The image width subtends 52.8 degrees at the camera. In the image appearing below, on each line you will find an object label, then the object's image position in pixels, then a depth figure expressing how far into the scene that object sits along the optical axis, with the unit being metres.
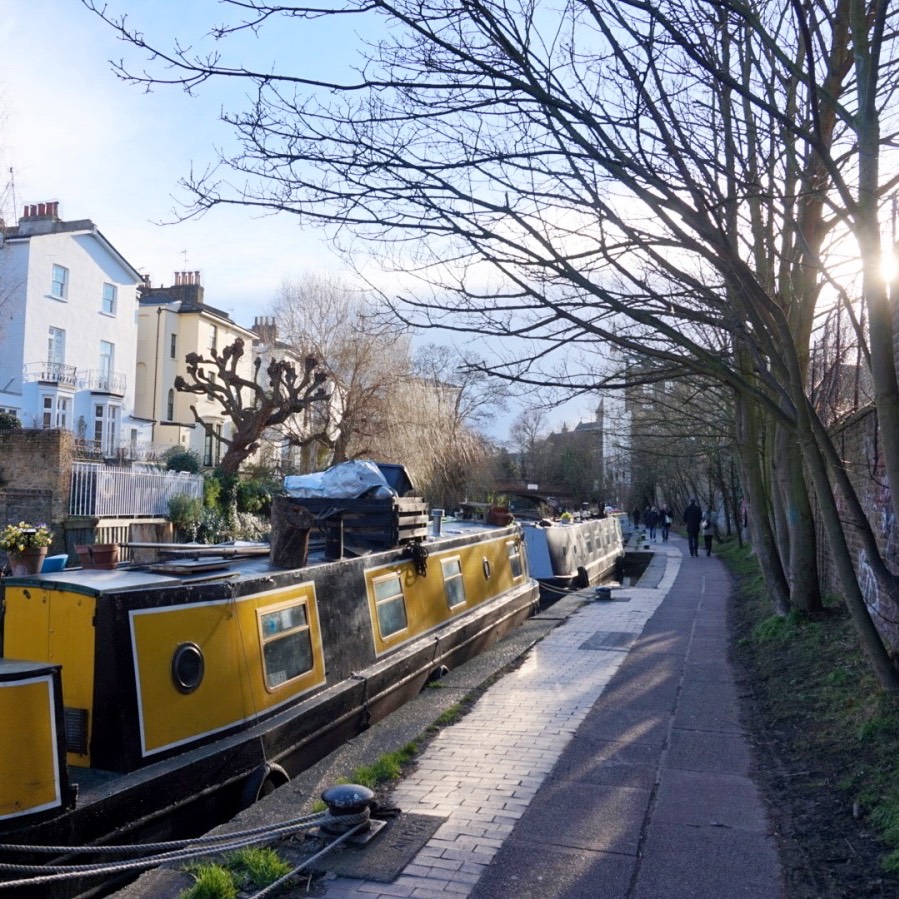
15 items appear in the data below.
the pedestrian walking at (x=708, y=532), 29.05
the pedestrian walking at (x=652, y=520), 44.28
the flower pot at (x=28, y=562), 7.17
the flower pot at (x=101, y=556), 6.71
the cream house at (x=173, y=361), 38.91
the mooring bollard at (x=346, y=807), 4.64
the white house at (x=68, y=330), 28.83
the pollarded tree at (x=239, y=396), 24.48
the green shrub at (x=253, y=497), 23.55
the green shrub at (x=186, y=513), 20.73
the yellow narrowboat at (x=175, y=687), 4.45
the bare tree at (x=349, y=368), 29.33
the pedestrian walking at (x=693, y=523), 28.70
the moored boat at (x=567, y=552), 18.80
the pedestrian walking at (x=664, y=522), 42.14
